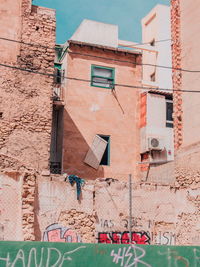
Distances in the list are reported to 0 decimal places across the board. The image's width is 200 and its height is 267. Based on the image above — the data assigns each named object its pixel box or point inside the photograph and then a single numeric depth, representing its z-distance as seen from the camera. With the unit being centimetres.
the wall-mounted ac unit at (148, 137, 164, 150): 2333
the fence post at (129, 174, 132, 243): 1351
